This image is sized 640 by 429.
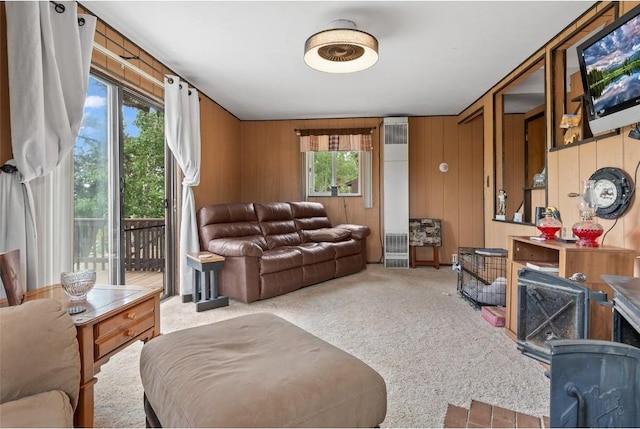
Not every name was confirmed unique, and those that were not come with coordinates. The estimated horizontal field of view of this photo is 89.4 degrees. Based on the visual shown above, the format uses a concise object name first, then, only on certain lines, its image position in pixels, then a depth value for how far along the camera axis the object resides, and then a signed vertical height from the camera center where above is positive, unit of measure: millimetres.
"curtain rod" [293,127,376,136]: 5352 +1302
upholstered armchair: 925 -489
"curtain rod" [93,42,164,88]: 2309 +1184
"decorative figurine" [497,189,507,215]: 3834 +74
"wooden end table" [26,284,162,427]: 1261 -502
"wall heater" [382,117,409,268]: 5152 +334
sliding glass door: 2480 +181
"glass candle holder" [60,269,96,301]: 1511 -343
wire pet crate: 3109 -732
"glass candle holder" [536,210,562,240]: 2410 -135
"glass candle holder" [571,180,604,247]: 2064 -99
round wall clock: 2002 +105
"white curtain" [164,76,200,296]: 3230 +688
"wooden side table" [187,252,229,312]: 3162 -714
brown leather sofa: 3443 -459
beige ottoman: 947 -565
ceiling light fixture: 2322 +1227
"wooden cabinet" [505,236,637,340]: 1918 -357
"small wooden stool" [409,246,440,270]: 5102 -826
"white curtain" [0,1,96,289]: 1734 +534
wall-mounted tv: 1755 +798
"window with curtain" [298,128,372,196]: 5348 +855
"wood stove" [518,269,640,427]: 1040 -570
